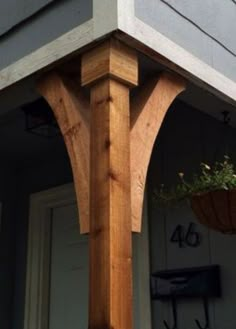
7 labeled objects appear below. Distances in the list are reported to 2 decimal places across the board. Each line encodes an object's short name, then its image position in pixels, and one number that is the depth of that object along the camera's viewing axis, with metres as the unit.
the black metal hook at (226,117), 2.71
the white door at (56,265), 3.57
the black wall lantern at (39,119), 3.01
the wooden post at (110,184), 1.78
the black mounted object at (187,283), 2.83
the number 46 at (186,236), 2.97
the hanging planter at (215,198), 2.39
